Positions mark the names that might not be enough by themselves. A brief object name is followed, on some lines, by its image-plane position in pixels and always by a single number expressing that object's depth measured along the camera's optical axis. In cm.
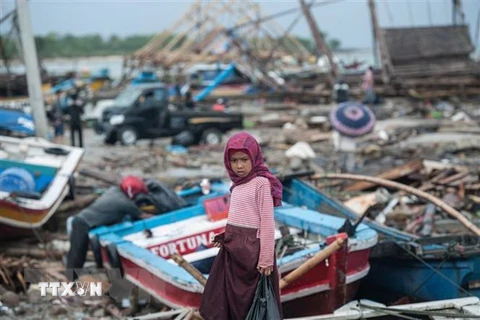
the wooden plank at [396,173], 2202
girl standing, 822
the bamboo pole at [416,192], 1359
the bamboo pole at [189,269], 1062
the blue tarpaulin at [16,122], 2975
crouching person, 1524
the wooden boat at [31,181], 1742
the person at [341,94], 4206
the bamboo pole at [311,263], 1109
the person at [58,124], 4006
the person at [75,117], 3403
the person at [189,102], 4350
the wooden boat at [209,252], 1198
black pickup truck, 3856
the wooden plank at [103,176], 2166
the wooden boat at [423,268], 1252
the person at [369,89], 5247
